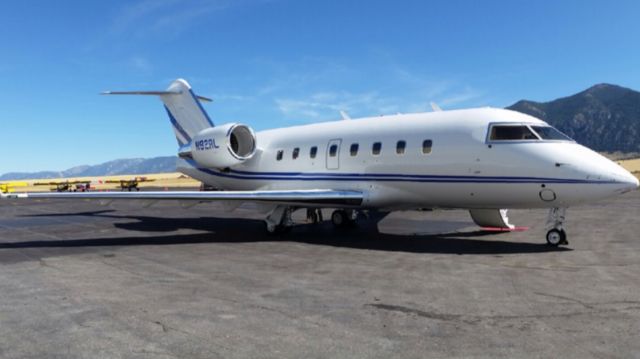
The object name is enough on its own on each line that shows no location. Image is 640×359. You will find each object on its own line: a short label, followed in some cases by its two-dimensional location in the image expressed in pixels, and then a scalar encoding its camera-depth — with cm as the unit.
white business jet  1112
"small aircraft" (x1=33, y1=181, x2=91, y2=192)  5336
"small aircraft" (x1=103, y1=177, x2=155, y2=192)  5682
